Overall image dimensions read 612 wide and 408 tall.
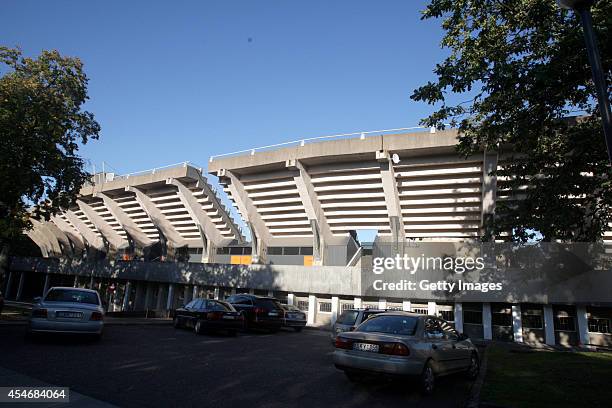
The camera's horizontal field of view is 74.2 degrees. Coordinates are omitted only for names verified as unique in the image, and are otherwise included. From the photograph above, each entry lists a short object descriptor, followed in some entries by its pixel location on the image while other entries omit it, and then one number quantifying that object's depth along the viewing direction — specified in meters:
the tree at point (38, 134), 13.90
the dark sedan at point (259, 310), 17.59
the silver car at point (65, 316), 9.91
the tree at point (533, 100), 8.56
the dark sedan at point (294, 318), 19.22
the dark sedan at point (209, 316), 14.79
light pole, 5.05
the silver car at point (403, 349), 6.66
